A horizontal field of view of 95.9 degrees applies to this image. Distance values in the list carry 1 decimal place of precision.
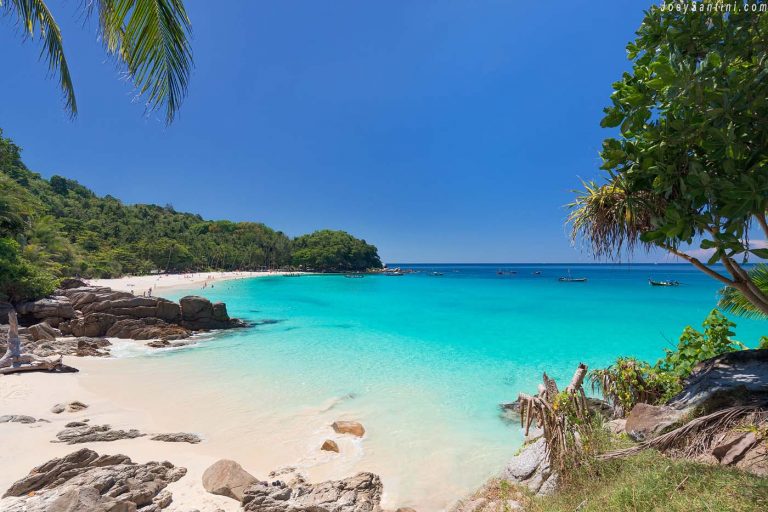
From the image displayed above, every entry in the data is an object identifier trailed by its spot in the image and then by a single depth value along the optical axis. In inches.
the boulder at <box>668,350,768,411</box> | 153.6
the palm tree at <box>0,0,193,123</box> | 123.0
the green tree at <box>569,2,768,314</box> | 95.3
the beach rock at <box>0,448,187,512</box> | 145.8
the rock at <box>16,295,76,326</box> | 633.0
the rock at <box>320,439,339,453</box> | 260.5
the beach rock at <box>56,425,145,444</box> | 247.6
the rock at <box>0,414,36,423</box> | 272.2
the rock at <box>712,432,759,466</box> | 126.1
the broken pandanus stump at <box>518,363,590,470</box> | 141.9
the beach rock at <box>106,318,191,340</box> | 651.5
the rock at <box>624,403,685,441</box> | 159.2
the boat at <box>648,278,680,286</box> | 2367.7
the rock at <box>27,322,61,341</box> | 551.8
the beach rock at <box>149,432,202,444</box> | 262.1
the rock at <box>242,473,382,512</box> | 174.1
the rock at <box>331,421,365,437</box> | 291.4
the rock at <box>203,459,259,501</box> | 188.5
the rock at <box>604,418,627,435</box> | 184.2
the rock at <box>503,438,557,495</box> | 152.2
